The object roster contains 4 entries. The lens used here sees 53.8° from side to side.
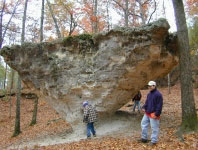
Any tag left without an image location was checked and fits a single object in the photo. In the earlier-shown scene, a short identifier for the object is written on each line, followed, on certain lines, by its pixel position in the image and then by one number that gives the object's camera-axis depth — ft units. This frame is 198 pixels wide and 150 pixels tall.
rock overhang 28.22
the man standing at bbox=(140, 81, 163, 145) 19.97
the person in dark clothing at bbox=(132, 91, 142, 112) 40.35
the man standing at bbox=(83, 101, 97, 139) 28.76
